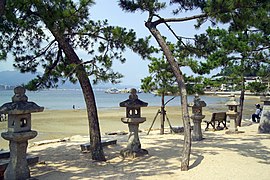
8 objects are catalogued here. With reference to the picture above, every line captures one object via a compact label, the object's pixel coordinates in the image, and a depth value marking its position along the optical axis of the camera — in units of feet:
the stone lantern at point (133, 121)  27.50
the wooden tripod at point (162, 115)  45.83
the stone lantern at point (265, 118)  42.05
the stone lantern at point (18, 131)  19.03
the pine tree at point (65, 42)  20.74
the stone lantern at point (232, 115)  42.80
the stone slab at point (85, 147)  30.32
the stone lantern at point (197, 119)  36.47
